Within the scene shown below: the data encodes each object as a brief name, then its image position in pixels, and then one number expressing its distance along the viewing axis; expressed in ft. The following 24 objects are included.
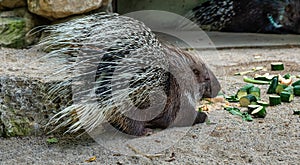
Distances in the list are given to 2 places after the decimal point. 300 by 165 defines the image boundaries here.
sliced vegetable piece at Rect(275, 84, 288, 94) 16.80
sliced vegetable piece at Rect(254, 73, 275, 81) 18.96
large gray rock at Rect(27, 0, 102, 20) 20.30
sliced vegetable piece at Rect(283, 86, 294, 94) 16.53
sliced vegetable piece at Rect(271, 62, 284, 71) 20.15
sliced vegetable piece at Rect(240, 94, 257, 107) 15.46
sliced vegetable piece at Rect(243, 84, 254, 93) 16.57
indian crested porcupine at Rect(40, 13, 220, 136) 11.76
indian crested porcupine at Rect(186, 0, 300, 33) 30.96
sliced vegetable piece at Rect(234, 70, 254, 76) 20.27
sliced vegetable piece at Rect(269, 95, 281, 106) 15.61
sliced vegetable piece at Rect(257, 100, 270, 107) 15.44
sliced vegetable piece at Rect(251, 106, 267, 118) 14.44
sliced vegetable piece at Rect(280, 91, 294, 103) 15.93
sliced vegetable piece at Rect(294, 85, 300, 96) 16.84
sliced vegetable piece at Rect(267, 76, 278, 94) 16.90
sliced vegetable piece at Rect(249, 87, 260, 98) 16.26
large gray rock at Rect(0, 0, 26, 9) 21.20
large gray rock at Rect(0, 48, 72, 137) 12.51
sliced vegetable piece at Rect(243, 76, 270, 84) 18.62
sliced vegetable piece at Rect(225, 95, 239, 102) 16.38
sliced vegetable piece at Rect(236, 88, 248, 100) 16.33
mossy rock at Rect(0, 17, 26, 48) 20.71
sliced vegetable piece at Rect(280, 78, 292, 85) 17.63
